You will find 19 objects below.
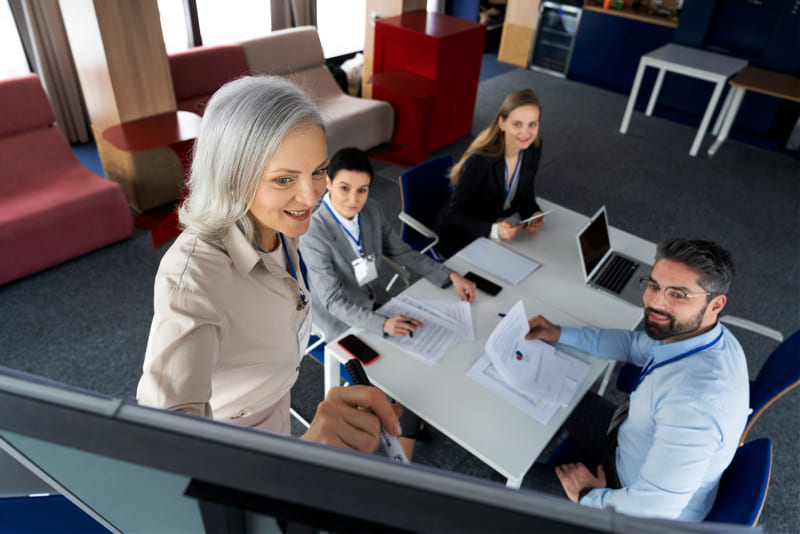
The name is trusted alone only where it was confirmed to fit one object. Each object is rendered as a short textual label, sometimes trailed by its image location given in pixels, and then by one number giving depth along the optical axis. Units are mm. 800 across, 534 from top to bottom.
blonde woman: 2805
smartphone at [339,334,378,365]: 1904
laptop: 2395
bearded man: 1472
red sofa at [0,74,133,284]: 3250
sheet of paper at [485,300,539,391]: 1850
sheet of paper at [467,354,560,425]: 1752
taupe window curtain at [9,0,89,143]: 4293
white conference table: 1664
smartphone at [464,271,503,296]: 2309
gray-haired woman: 907
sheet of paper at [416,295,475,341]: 2090
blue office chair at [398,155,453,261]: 2896
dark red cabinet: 4840
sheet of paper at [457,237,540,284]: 2452
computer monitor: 435
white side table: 5362
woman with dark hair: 2086
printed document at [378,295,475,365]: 1957
